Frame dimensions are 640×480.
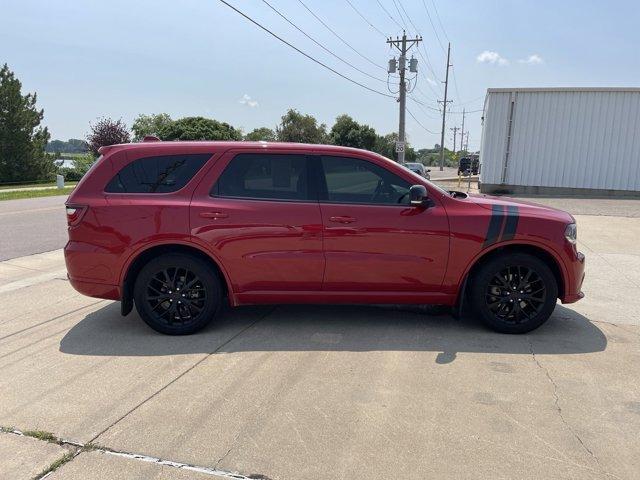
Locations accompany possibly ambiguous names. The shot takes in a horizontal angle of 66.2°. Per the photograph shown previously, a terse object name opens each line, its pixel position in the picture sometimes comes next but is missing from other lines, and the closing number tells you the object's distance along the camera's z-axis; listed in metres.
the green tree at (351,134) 64.12
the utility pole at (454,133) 114.12
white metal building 19.91
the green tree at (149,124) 67.09
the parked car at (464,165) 28.03
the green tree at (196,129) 52.56
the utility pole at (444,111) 64.81
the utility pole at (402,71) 29.94
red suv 4.49
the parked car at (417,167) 29.08
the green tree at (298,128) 61.00
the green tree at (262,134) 64.75
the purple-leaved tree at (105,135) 39.16
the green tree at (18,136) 36.34
